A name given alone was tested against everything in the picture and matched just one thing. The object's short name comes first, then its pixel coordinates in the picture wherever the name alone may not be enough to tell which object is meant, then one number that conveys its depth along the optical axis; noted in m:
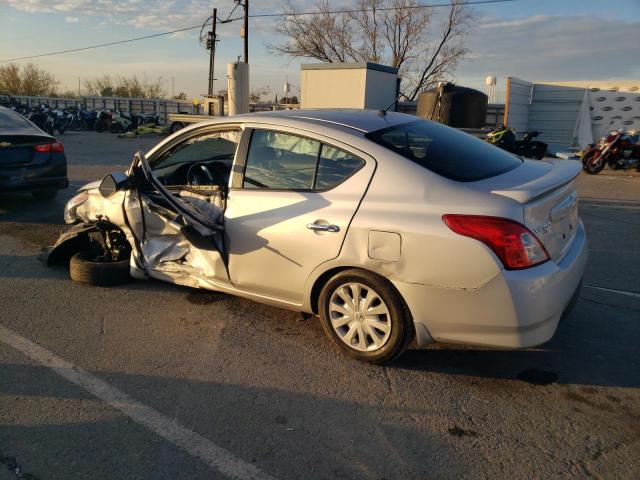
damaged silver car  2.86
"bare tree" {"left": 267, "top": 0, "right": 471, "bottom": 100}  33.62
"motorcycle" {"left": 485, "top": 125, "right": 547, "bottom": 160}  13.45
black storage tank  15.13
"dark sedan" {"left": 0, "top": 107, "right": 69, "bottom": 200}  7.08
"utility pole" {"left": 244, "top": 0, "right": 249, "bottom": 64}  27.17
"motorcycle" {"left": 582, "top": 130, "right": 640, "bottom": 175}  13.00
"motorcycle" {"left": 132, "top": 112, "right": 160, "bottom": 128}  29.49
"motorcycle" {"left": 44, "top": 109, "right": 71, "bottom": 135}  23.93
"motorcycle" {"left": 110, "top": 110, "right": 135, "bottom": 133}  28.34
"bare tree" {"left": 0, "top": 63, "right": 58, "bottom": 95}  53.56
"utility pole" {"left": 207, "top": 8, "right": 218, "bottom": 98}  33.52
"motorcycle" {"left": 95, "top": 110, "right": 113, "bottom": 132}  28.95
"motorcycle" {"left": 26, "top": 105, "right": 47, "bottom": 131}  23.69
